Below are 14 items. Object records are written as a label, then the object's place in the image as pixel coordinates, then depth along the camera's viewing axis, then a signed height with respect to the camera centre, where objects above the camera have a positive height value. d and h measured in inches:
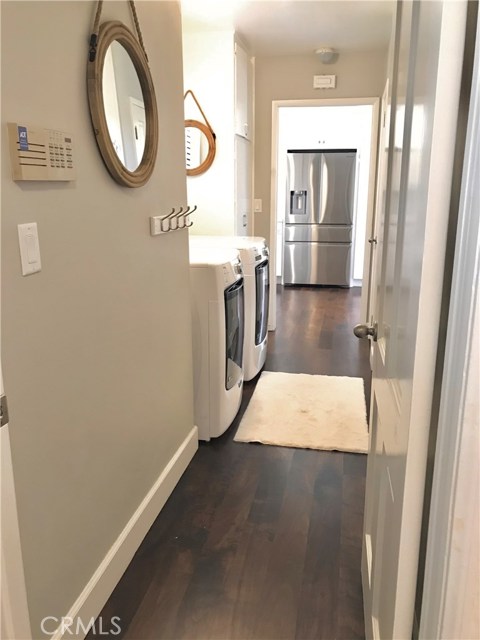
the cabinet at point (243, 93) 153.3 +32.5
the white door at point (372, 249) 164.9 -17.4
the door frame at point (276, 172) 172.1 +8.7
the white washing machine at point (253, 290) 133.6 -24.3
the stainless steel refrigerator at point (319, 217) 262.1 -9.9
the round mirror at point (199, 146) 152.6 +15.2
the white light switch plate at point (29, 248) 47.9 -4.7
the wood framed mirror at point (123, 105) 59.4 +11.9
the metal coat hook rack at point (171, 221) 78.7 -3.8
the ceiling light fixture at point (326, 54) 162.6 +45.2
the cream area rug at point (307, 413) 111.4 -51.1
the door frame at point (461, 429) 24.0 -11.5
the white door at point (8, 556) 39.4 -27.7
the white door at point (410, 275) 27.2 -5.1
